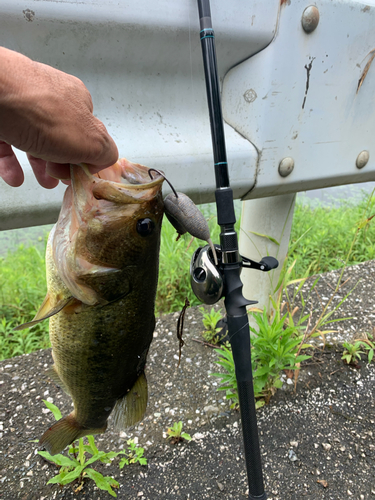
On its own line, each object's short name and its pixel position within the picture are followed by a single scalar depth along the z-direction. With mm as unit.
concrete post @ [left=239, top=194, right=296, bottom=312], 652
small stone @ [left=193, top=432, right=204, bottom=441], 603
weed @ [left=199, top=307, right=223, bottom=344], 775
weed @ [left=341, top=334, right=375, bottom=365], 710
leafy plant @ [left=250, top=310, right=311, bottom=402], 596
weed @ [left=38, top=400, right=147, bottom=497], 492
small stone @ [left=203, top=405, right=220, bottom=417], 641
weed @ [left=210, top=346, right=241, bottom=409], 591
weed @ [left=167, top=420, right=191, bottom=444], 590
